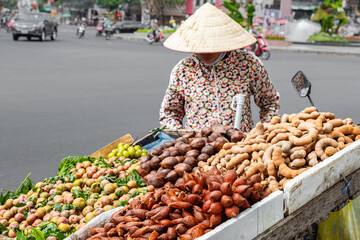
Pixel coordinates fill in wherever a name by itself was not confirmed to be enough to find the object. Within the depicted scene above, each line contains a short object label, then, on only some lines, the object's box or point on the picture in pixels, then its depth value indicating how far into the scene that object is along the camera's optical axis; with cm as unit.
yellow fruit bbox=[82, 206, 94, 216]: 284
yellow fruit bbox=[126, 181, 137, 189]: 304
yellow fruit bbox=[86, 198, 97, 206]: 292
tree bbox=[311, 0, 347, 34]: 3102
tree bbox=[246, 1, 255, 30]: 2664
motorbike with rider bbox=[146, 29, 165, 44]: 2941
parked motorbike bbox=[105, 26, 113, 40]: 3350
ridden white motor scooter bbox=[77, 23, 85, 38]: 3271
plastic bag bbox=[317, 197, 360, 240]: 258
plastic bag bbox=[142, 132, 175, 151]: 367
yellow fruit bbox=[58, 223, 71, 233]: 264
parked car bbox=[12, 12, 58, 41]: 2512
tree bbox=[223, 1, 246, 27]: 2620
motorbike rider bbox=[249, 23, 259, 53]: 1928
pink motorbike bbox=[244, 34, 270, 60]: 1904
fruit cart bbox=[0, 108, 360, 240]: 211
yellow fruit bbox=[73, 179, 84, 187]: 322
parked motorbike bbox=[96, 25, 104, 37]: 3672
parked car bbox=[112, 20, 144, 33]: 4172
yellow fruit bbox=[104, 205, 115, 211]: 280
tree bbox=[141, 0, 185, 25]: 4806
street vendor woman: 382
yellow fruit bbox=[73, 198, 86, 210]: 290
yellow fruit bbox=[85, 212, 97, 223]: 272
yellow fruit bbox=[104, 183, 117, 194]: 301
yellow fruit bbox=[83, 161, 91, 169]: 345
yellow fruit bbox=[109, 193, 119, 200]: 294
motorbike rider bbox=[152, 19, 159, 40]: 2953
